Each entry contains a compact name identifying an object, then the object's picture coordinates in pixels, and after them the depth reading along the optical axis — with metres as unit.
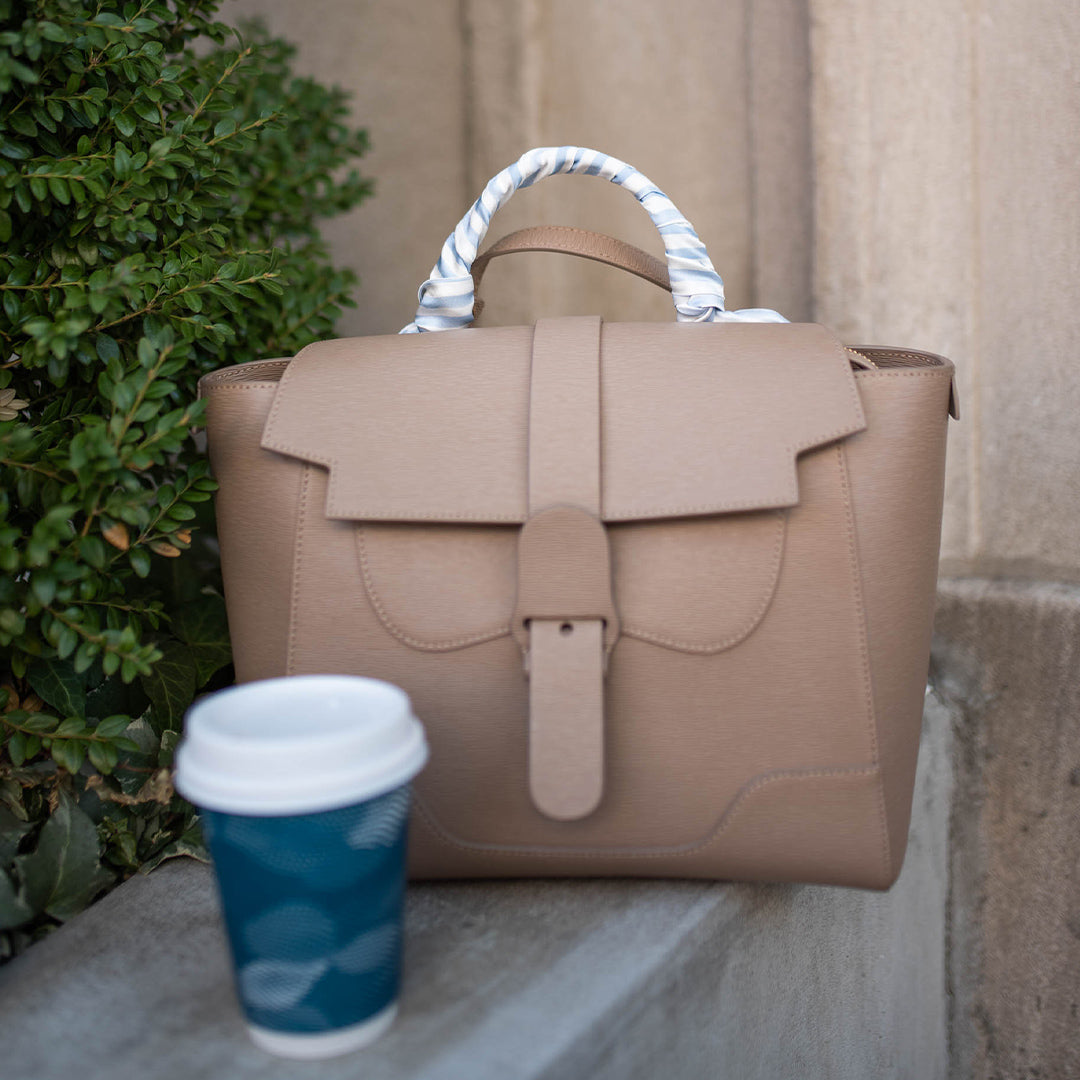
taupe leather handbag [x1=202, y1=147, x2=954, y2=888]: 0.90
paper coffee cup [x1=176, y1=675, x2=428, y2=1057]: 0.67
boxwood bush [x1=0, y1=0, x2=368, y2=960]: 0.92
